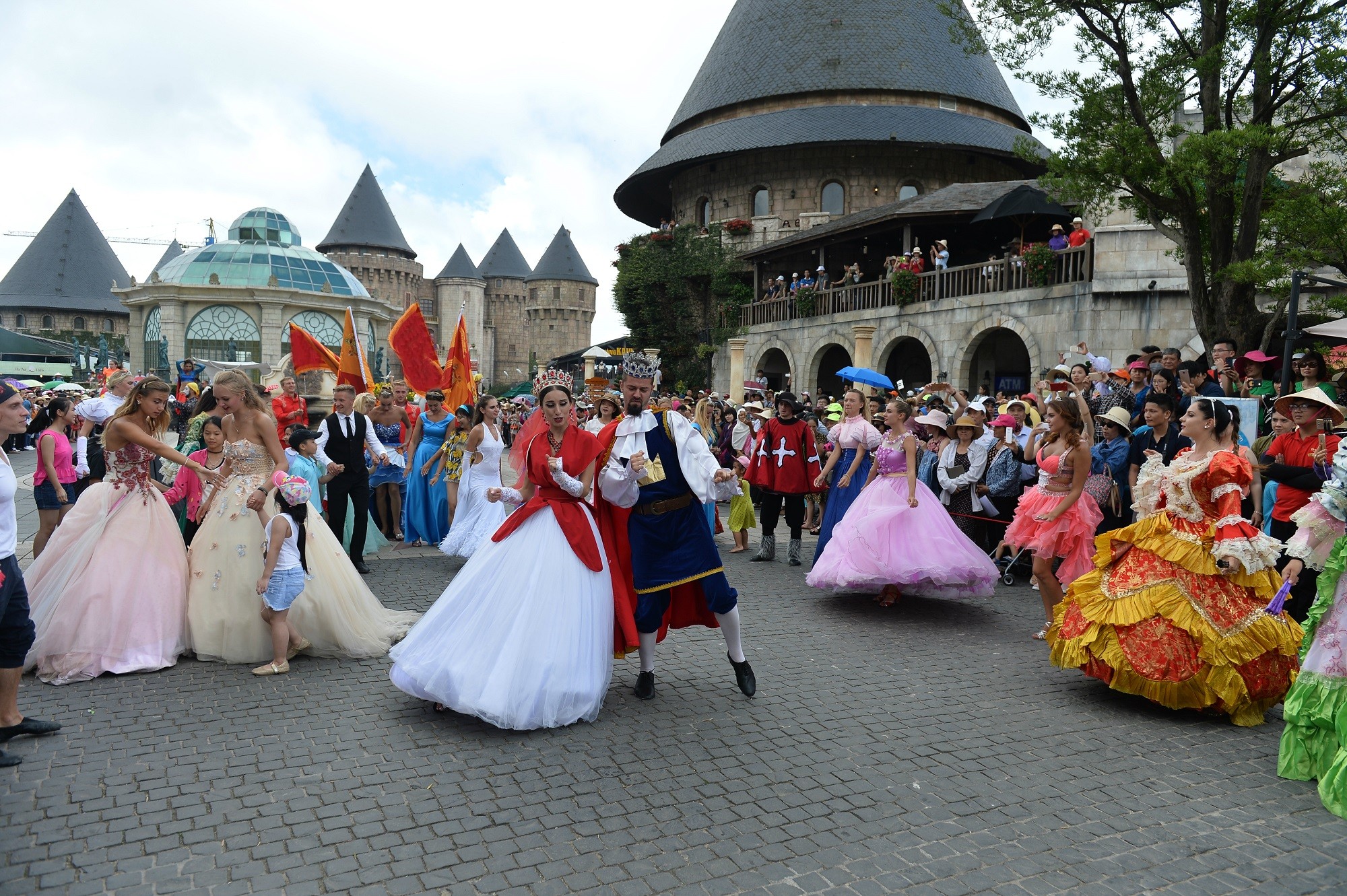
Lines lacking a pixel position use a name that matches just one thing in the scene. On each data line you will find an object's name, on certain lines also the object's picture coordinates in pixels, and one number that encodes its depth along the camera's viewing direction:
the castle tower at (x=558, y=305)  98.00
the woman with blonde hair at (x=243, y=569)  5.80
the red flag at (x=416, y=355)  11.09
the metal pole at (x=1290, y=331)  9.49
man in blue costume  5.22
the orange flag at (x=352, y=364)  10.28
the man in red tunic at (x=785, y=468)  10.14
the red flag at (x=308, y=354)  11.27
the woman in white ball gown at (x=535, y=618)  4.59
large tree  11.98
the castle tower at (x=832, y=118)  38.16
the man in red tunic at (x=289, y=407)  9.62
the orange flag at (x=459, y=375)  11.03
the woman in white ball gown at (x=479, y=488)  9.48
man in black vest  8.80
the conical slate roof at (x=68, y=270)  89.19
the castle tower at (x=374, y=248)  86.44
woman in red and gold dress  4.86
